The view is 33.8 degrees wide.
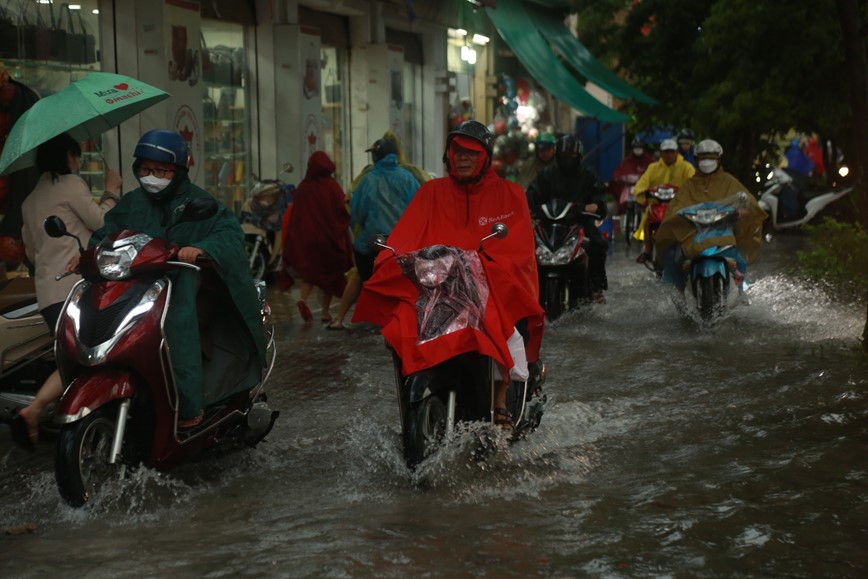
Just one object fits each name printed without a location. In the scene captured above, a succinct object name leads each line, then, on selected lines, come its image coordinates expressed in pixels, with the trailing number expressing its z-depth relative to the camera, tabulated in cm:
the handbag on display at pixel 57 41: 1434
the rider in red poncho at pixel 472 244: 652
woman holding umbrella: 750
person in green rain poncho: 631
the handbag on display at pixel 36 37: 1381
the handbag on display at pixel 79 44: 1469
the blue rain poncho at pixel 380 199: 1260
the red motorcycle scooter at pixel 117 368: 582
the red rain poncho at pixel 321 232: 1348
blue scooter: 1236
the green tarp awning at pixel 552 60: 2471
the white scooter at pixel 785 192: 2720
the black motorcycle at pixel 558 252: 1305
